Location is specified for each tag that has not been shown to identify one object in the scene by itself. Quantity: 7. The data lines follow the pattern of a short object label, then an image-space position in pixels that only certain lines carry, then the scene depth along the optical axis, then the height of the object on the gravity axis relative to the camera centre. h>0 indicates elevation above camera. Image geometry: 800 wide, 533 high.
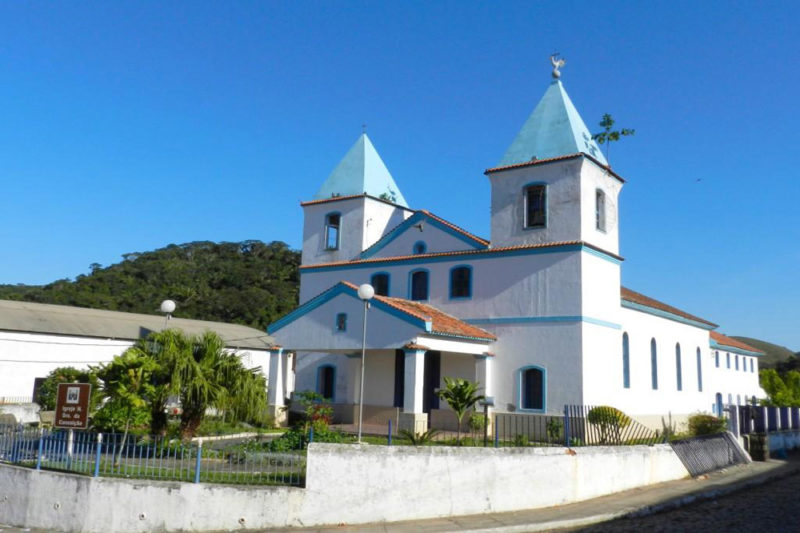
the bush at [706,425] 22.95 -0.63
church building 22.98 +3.39
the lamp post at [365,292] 16.89 +2.47
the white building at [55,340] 30.34 +2.14
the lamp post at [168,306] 18.91 +2.20
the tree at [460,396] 18.48 +0.05
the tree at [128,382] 14.50 +0.10
